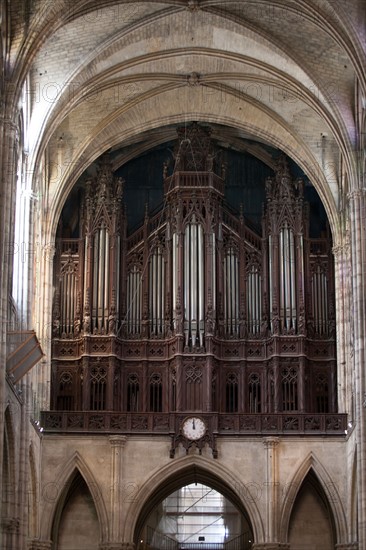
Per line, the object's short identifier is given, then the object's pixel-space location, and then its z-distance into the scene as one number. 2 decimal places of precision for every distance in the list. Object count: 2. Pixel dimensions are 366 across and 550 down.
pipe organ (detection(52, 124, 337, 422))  40.50
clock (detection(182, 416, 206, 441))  38.62
